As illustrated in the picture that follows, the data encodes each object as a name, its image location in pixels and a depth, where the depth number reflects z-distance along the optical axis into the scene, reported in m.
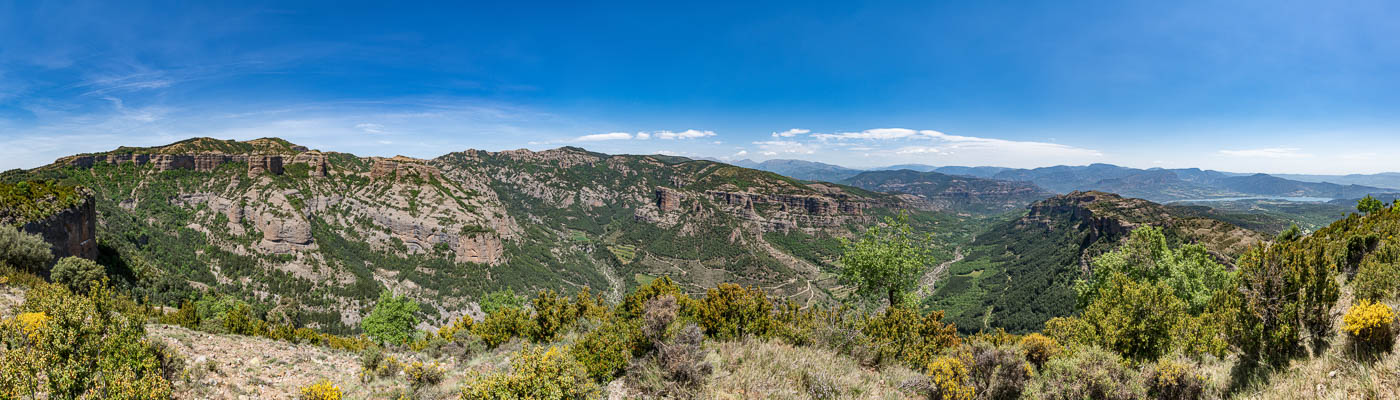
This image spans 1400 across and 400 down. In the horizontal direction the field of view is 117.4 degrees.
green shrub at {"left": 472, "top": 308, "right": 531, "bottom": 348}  23.61
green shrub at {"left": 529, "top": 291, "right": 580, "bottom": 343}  23.75
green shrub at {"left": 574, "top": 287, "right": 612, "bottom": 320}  25.42
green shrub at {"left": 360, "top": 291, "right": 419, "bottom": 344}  39.53
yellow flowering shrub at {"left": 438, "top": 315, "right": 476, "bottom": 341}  26.78
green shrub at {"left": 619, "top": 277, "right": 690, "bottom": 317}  19.35
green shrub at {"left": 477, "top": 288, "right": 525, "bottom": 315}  44.34
